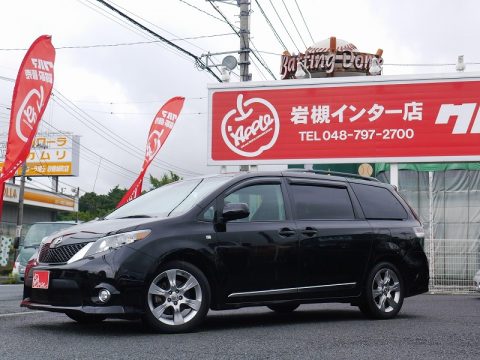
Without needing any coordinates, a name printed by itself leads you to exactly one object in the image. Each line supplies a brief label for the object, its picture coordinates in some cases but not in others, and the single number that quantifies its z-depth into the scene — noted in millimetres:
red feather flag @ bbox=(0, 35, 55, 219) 14055
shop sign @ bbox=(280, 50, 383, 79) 25406
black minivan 6816
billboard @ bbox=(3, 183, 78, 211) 40594
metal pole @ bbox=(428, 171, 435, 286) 16891
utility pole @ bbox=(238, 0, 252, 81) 22000
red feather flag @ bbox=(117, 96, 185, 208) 22188
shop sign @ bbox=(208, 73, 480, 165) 17328
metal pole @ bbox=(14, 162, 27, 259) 28000
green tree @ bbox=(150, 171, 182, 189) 55750
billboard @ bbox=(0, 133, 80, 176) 56062
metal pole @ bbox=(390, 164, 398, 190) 17391
